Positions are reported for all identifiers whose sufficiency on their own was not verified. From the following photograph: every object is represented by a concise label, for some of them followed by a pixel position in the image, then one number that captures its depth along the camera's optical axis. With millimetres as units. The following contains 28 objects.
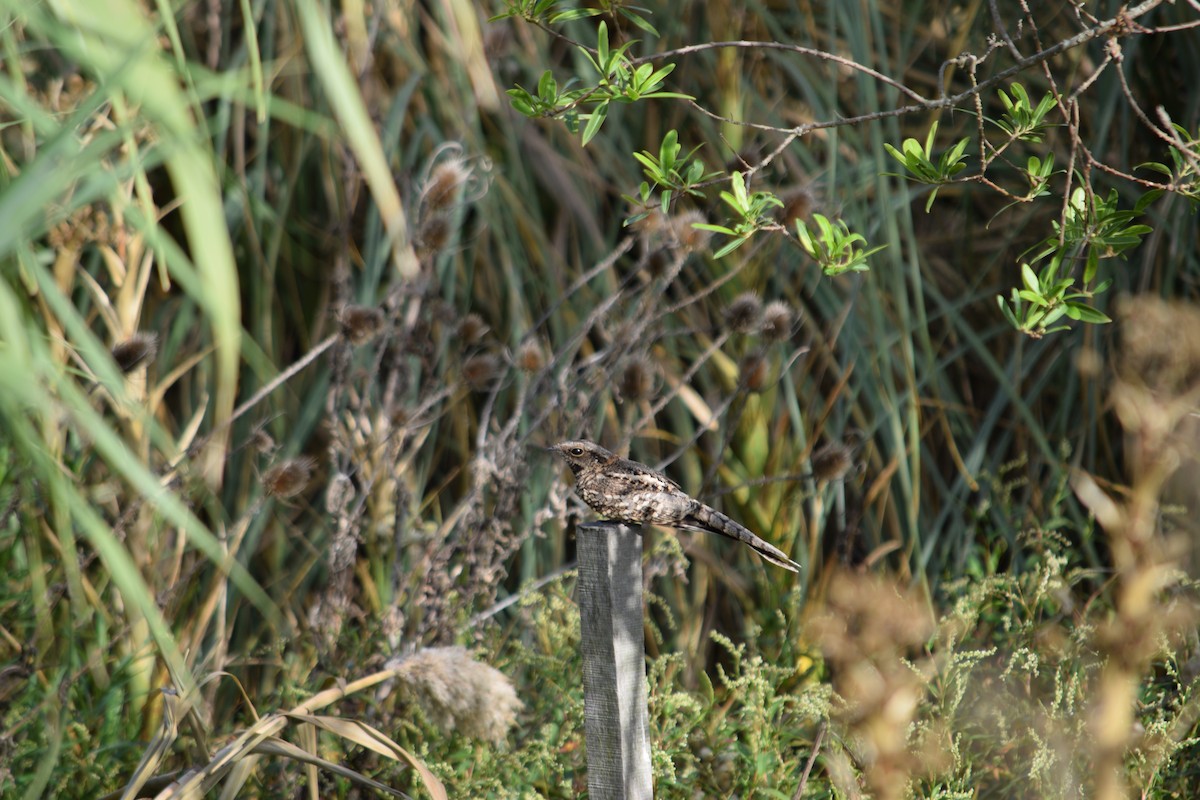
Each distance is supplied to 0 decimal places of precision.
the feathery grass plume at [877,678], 14359
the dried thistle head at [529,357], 15356
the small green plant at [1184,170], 14709
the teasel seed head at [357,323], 15219
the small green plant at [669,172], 14770
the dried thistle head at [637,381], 15297
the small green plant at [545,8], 14798
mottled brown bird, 14889
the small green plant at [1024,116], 14739
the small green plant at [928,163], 14727
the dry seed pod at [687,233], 15334
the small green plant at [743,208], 14739
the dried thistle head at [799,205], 15381
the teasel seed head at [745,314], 15323
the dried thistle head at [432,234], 15344
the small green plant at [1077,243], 14715
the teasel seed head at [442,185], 15349
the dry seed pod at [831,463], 15375
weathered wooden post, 14842
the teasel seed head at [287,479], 15057
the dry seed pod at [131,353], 15040
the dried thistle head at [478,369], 15286
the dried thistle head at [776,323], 15326
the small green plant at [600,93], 14758
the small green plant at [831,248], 14750
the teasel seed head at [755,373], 15355
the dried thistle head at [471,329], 15364
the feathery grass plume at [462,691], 14902
